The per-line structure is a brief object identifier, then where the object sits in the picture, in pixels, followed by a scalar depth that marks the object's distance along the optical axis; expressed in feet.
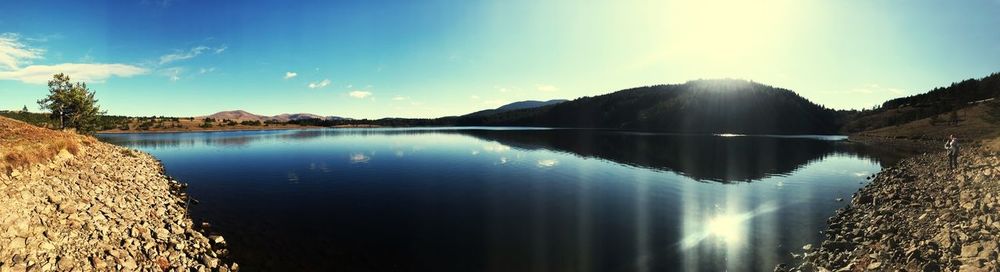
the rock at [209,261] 58.22
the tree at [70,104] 214.90
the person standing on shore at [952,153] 115.34
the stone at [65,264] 44.34
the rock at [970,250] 47.64
